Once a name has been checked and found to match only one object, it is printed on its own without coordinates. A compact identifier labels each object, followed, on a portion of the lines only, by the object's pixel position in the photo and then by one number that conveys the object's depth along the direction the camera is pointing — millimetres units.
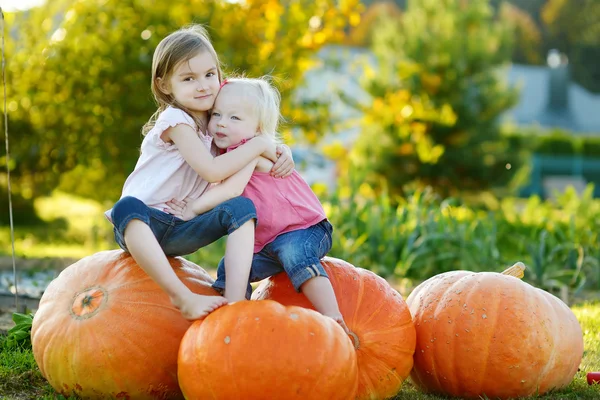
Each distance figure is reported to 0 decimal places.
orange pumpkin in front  2418
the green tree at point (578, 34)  40938
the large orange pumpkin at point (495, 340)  2885
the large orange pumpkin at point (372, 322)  2848
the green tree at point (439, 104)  10539
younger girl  2977
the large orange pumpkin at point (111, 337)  2756
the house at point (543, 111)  9422
